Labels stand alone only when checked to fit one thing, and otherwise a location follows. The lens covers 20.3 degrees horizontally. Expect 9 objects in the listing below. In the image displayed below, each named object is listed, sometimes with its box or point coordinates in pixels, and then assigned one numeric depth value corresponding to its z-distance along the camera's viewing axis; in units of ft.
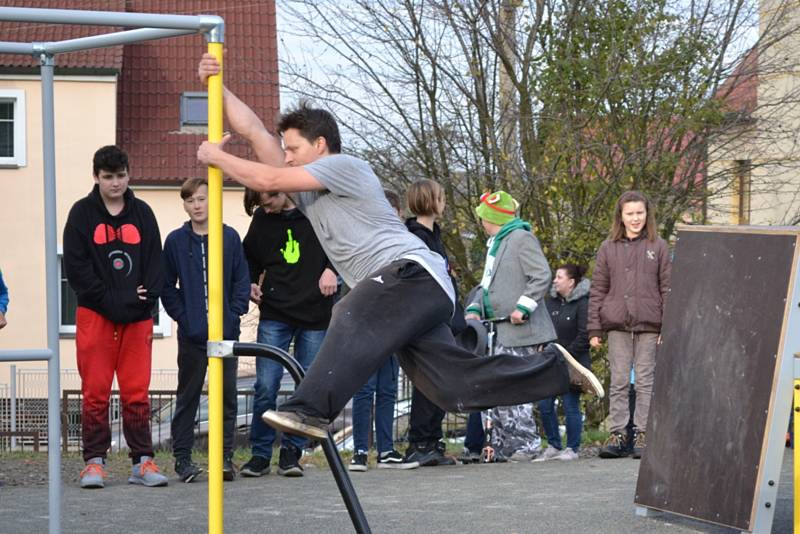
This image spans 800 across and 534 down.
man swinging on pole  30.59
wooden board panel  34.32
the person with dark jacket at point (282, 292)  47.53
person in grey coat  52.41
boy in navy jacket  45.98
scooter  53.61
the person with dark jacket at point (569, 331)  55.03
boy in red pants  43.92
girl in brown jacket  52.63
